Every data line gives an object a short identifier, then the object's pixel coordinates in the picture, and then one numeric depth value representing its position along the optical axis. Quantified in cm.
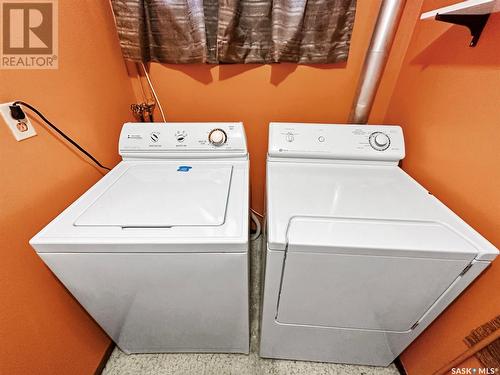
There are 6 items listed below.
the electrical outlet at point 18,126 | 69
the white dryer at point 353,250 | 66
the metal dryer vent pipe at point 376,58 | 103
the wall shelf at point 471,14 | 65
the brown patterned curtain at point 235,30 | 107
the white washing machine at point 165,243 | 67
